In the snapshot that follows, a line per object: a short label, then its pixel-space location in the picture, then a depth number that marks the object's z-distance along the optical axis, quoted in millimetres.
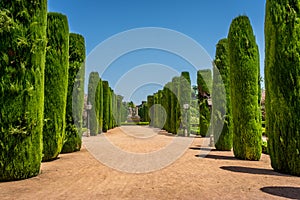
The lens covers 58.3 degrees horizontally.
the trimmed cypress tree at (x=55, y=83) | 8609
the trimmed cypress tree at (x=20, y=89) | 5805
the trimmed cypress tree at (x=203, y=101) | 19219
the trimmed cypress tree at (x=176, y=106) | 23141
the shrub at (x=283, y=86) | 6555
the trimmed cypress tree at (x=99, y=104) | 21797
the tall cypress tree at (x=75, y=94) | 10955
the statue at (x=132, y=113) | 68256
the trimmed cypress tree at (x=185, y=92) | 22547
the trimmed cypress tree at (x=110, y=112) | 28953
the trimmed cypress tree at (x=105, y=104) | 25817
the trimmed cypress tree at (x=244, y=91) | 9336
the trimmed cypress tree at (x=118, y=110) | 42019
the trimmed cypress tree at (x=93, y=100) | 20719
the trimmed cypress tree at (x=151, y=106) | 40750
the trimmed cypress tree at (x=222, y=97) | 12008
